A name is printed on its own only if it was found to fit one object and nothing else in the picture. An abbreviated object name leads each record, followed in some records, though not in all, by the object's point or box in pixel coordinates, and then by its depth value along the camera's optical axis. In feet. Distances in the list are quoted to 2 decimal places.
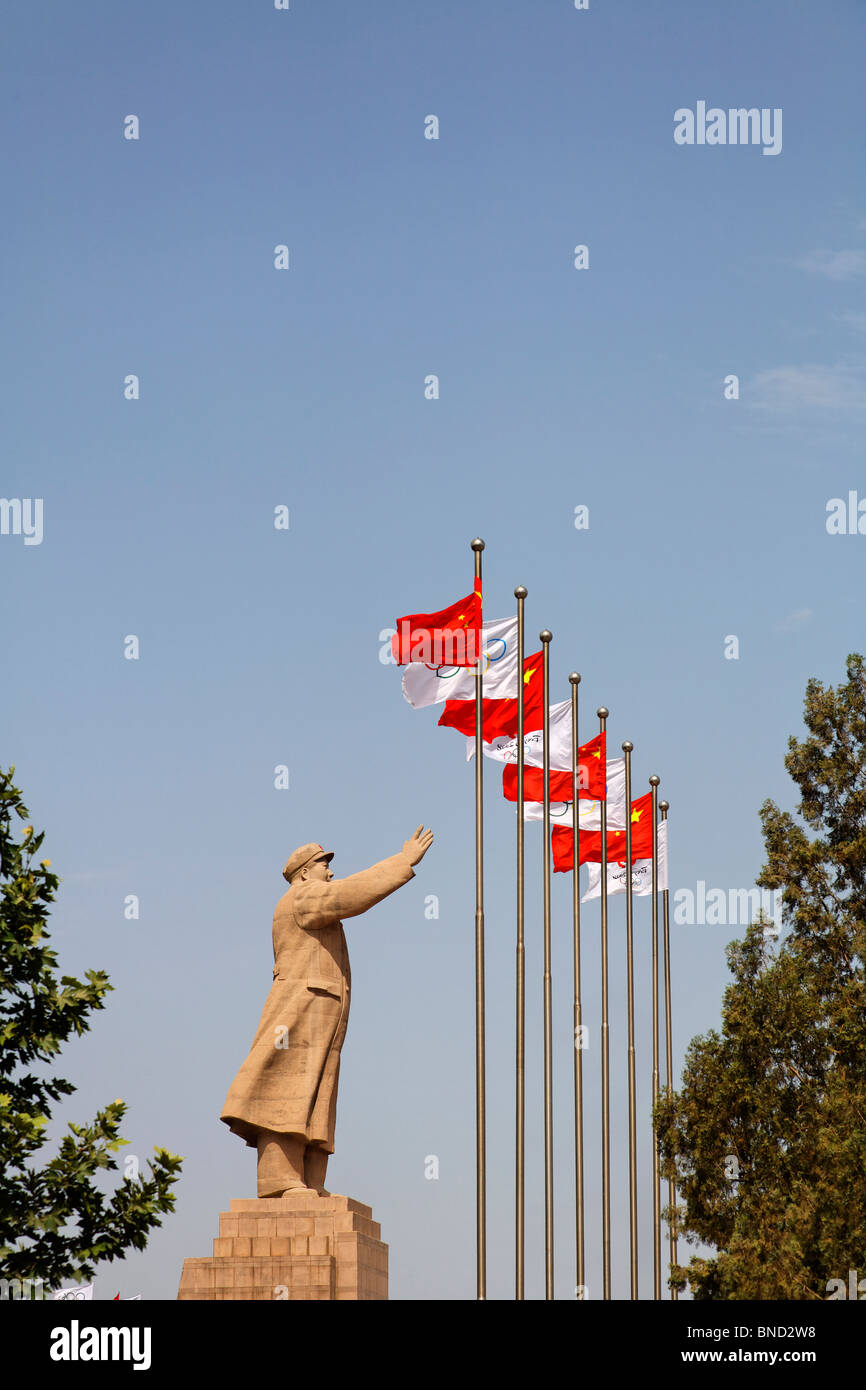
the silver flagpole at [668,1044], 112.37
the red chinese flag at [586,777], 123.75
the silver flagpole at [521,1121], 104.18
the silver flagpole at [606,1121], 118.01
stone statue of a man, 98.37
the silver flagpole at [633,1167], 119.22
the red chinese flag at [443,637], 111.14
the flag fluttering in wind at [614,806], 125.08
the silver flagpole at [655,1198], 119.75
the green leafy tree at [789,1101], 91.76
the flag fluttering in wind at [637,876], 126.82
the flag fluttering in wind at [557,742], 119.55
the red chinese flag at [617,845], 127.34
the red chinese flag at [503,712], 113.80
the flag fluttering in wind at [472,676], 111.24
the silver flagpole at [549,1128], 107.65
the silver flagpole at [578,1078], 115.14
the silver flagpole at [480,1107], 101.55
